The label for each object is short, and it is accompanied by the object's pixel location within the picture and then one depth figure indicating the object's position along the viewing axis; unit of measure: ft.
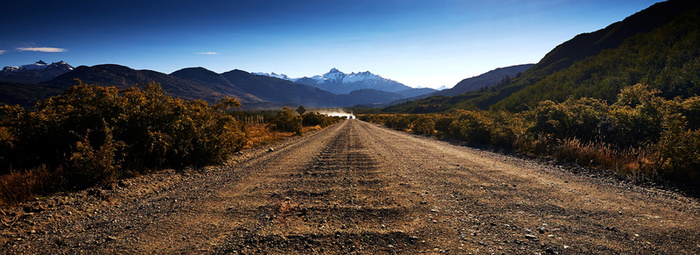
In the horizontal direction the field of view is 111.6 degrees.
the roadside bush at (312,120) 155.93
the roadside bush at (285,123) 95.30
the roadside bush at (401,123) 134.04
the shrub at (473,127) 56.07
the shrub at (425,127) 93.17
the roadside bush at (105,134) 19.33
